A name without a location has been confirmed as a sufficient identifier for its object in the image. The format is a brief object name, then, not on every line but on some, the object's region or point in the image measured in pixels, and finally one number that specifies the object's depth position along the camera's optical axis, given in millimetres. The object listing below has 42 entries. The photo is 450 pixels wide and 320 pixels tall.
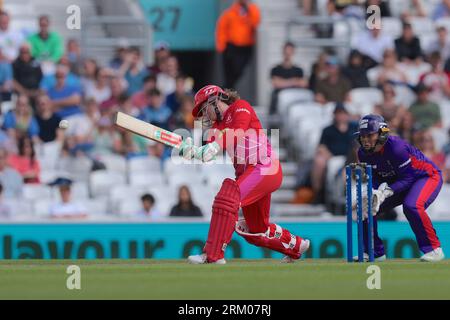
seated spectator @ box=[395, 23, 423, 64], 19359
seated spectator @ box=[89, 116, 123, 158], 17328
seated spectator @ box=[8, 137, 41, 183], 16750
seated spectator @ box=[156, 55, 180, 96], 18406
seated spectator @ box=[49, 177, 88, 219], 16250
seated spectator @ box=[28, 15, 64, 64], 18562
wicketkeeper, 11906
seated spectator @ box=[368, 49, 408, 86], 18891
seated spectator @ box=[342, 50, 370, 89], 18672
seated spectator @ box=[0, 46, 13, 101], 17938
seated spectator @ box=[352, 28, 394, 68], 19266
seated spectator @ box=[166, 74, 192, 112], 17984
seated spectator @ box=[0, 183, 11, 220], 16234
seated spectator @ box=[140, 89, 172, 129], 17547
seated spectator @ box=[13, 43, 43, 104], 17953
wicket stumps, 11500
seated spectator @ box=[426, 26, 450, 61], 19312
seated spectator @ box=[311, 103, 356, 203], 17219
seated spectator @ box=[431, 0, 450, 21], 20219
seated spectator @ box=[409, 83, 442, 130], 18234
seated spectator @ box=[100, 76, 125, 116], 17750
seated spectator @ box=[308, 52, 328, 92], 18406
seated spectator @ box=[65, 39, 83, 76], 18500
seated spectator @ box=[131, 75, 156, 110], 17859
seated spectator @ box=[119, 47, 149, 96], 18289
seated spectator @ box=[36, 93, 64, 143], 17406
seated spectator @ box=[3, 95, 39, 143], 17266
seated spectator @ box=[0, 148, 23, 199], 16484
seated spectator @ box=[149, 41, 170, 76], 18594
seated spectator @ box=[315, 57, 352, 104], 18281
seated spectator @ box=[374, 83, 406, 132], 17672
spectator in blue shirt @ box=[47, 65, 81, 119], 17844
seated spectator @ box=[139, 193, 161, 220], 16406
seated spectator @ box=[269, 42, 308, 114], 18484
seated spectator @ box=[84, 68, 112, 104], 18141
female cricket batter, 11289
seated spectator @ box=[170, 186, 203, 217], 16203
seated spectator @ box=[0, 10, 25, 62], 18453
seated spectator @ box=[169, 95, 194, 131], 17547
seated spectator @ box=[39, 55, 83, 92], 18016
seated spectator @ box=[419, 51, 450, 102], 18766
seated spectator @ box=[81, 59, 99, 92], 18234
